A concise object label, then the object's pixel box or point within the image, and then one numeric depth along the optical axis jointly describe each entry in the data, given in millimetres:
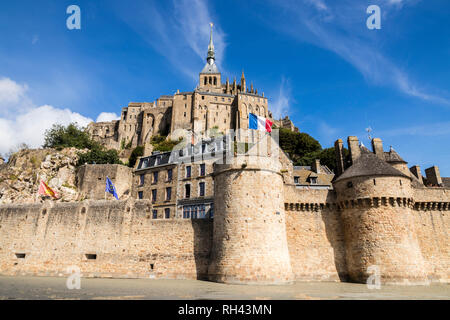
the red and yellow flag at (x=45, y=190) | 24281
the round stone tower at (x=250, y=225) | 16109
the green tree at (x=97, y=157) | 45594
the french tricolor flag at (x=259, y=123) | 22625
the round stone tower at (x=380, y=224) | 17094
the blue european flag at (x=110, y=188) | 26156
